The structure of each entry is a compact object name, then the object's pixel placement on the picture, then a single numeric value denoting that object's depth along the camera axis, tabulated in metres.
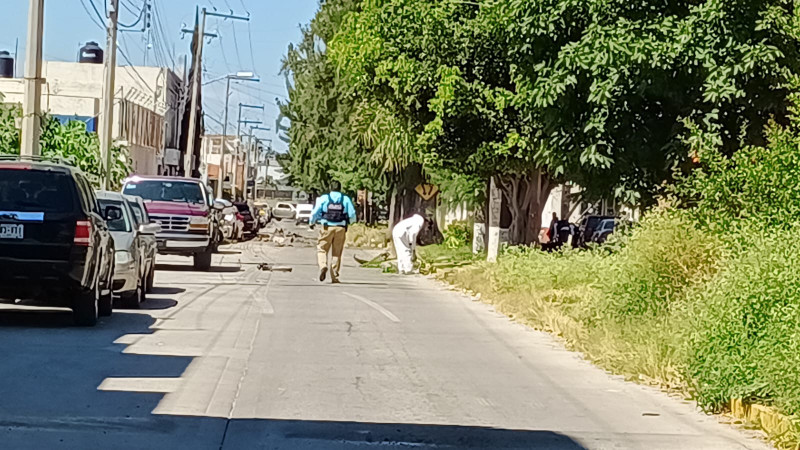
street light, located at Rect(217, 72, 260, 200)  88.52
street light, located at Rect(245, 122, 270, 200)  143.79
